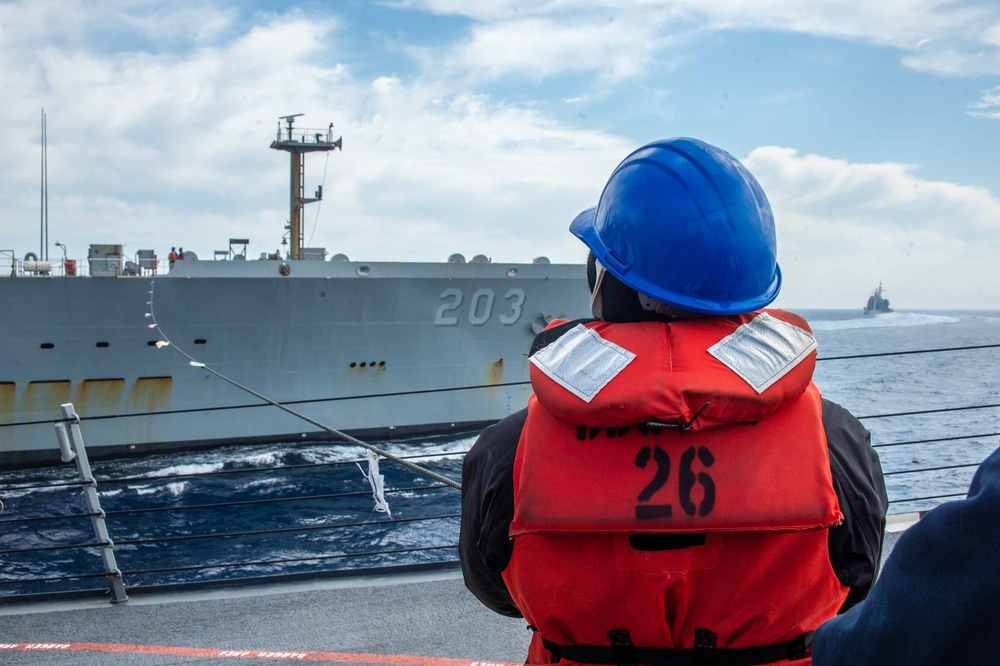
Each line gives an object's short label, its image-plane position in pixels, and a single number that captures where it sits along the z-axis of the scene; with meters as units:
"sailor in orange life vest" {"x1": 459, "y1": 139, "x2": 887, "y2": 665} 0.95
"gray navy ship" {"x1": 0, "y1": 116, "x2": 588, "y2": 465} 14.99
